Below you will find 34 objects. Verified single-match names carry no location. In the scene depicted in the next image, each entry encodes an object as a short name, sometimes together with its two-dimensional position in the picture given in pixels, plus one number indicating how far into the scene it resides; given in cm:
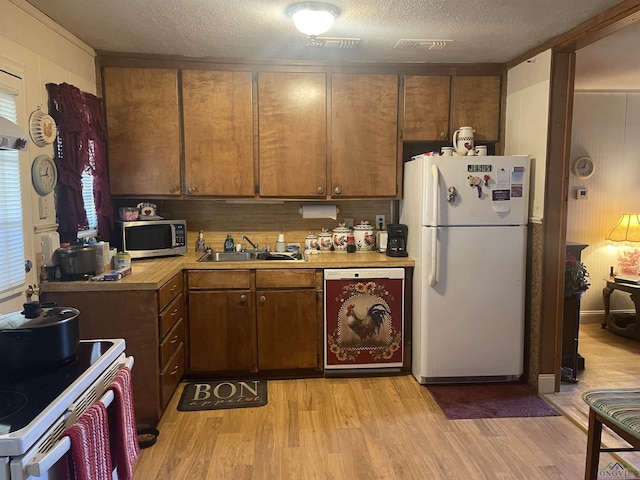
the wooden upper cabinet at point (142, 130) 323
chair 179
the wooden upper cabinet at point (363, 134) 338
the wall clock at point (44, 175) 238
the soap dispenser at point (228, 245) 369
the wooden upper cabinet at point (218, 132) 329
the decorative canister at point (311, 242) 367
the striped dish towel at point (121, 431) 138
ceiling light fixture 233
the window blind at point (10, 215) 212
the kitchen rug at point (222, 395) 292
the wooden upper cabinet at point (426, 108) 341
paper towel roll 370
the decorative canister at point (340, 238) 366
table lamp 433
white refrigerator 304
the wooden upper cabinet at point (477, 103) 344
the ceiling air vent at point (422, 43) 291
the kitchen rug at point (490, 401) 285
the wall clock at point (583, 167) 445
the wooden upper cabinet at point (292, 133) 334
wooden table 420
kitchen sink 356
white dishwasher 324
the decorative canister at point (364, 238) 368
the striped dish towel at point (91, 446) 111
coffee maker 343
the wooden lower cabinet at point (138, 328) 251
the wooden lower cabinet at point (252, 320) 319
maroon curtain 258
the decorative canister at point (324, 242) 367
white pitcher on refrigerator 331
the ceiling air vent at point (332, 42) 288
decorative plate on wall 236
